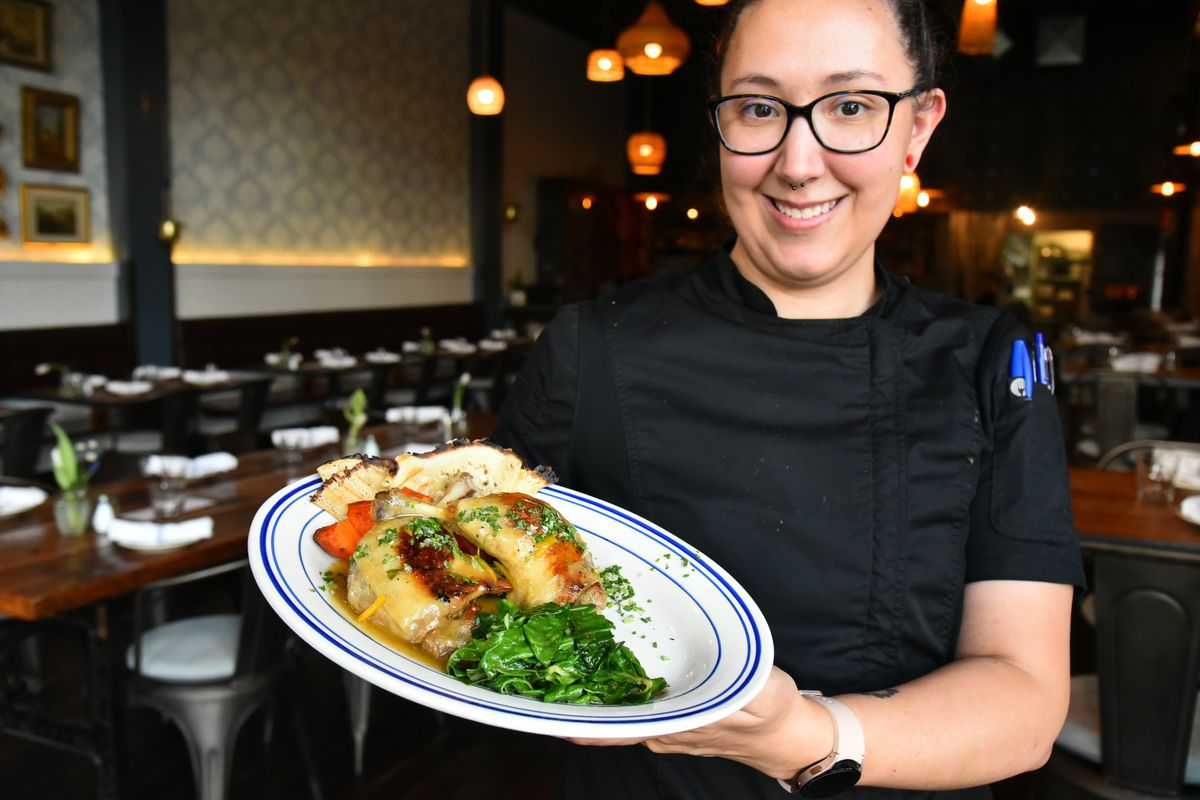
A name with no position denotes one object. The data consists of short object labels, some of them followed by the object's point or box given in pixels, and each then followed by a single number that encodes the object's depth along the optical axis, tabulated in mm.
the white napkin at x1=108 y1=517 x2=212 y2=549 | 2381
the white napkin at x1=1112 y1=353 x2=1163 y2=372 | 6160
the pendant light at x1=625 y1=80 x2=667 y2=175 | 9766
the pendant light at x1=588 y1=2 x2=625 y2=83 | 7145
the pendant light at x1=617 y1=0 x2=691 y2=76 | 6223
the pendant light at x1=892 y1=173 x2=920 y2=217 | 6158
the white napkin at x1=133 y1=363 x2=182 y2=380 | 6238
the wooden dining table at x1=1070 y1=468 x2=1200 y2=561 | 2191
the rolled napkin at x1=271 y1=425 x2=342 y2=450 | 3479
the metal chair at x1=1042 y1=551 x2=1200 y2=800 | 2096
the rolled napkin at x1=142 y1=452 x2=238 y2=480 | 2777
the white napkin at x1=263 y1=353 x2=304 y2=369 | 7132
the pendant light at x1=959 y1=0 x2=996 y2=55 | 4914
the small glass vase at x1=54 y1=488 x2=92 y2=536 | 2510
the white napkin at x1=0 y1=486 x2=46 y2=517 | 2705
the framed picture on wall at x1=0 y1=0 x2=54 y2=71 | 6359
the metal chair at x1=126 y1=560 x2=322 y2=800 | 2508
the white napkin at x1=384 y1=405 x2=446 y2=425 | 4004
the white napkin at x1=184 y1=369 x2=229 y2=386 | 6062
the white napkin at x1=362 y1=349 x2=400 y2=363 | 7688
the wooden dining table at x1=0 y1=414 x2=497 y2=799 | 2119
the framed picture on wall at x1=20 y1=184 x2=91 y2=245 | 6656
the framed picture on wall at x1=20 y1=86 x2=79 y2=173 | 6559
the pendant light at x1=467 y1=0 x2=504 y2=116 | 7230
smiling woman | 955
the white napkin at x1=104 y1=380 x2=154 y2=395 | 5555
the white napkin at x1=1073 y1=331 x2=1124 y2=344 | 9004
